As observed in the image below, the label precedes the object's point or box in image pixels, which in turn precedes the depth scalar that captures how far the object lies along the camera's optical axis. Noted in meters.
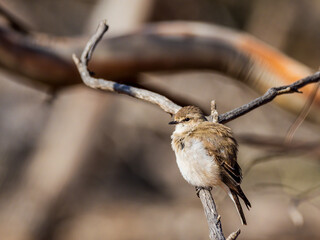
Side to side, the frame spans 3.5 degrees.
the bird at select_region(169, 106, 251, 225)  4.27
